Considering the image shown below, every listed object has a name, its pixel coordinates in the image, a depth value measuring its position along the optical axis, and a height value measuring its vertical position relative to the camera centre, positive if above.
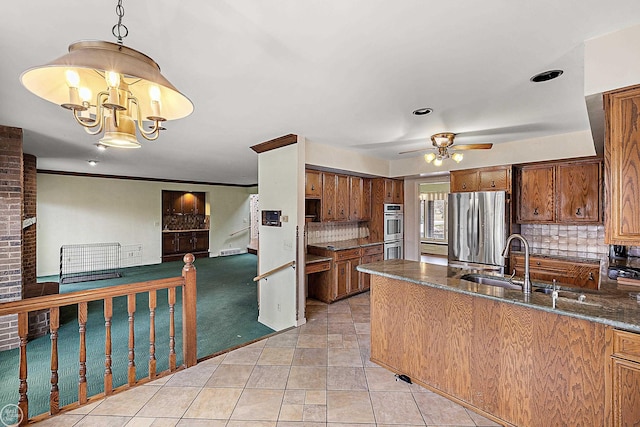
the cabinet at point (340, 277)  4.71 -1.07
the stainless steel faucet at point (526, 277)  2.04 -0.45
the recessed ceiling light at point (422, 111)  2.85 +1.03
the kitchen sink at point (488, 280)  2.52 -0.60
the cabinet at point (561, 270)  3.69 -0.77
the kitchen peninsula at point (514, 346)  1.63 -0.92
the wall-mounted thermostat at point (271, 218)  4.09 -0.05
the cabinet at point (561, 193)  3.82 +0.29
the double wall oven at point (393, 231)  5.69 -0.34
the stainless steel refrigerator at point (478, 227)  4.26 -0.20
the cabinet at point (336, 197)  4.63 +0.31
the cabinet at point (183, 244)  9.02 -0.93
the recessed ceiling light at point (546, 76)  2.09 +1.02
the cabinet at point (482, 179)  4.34 +0.54
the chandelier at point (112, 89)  1.09 +0.59
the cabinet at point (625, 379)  1.54 -0.90
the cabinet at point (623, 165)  1.57 +0.26
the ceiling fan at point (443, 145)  3.24 +0.79
